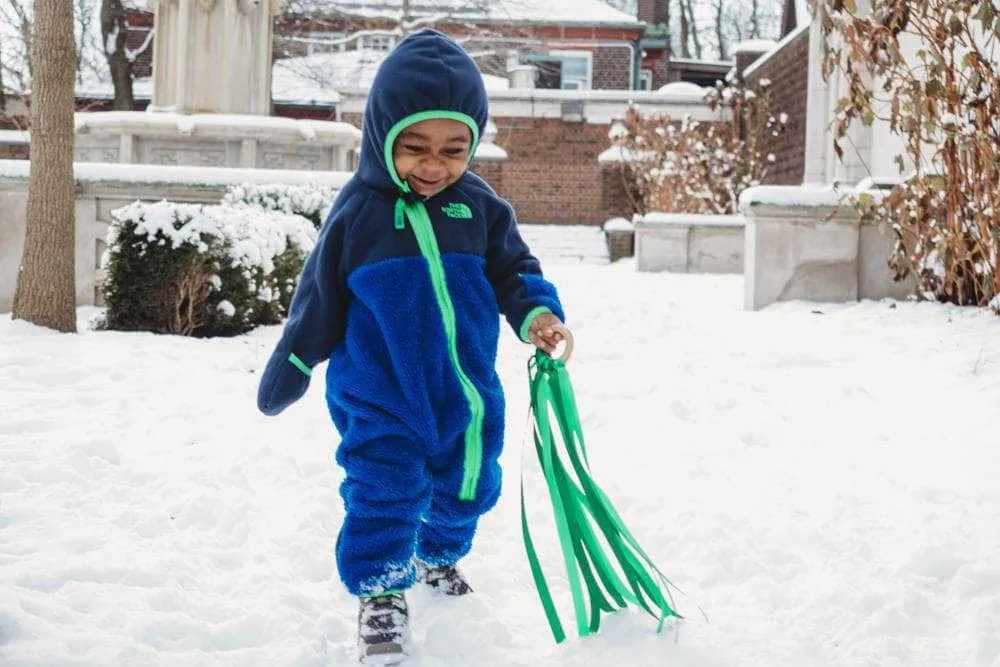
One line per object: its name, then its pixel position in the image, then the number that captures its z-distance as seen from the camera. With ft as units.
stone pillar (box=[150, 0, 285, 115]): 33.12
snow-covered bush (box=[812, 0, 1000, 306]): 16.01
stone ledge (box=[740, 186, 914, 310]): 22.30
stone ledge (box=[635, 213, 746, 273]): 39.81
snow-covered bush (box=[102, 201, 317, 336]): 19.04
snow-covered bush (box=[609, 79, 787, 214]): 46.83
